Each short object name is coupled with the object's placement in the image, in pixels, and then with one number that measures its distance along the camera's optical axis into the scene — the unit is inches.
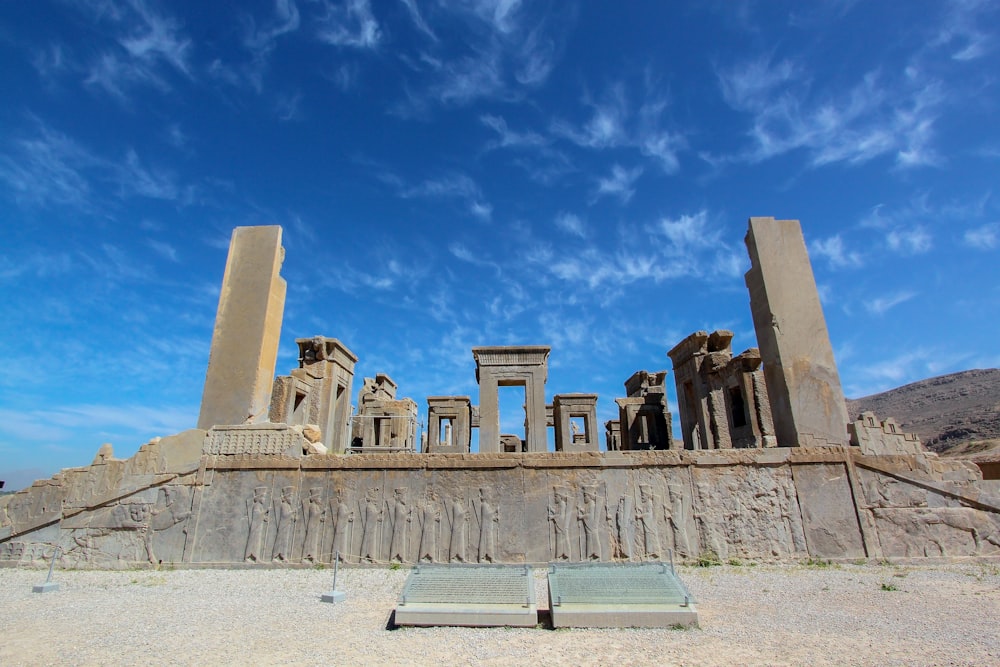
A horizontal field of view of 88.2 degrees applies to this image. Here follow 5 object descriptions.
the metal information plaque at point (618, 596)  200.2
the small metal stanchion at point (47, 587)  285.6
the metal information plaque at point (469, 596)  203.9
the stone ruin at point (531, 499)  349.4
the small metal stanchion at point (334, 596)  258.5
